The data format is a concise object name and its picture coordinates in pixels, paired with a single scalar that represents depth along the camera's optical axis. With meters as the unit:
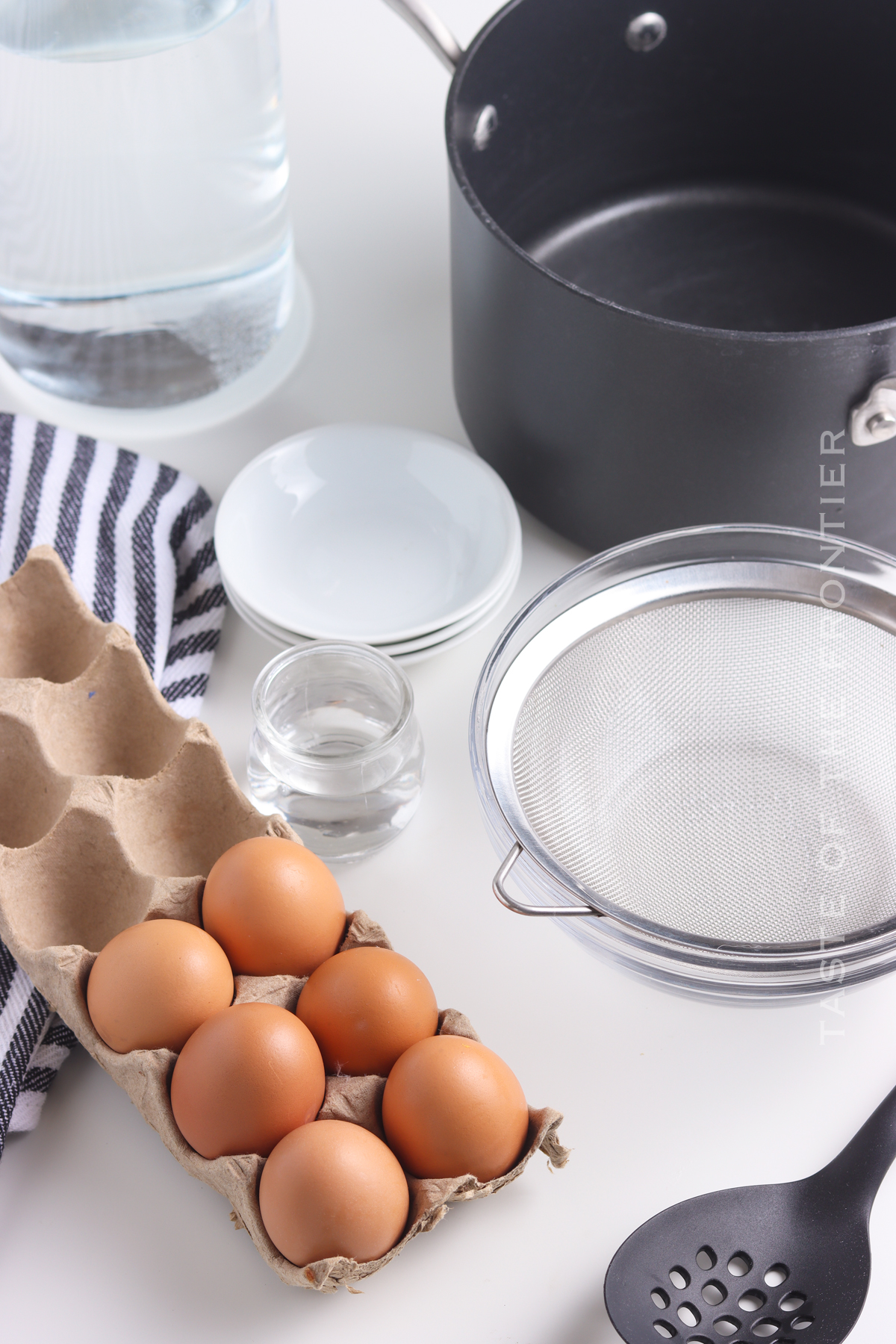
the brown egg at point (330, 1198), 0.87
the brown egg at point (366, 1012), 0.92
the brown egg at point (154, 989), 0.91
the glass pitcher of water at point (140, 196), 1.06
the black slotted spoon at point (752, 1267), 0.90
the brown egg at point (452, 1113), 0.89
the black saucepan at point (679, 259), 1.00
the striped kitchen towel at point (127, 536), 1.08
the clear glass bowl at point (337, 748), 1.00
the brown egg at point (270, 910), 0.94
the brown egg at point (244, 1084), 0.89
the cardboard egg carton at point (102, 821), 0.91
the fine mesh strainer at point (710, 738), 1.00
